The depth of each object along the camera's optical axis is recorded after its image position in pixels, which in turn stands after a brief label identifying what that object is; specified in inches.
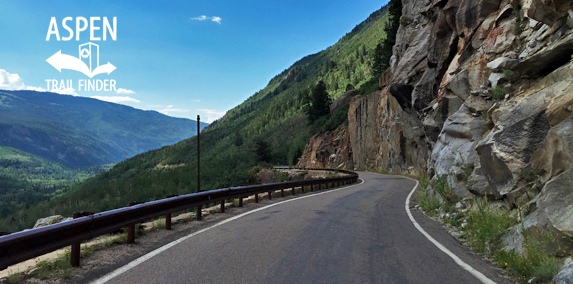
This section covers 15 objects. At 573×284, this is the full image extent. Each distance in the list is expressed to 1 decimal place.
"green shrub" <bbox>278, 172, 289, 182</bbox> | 1902.4
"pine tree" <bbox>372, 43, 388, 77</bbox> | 2644.4
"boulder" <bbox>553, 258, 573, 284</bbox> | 164.1
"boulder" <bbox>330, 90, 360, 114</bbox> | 2930.6
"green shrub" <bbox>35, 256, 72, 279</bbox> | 190.5
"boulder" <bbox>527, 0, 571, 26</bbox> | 322.3
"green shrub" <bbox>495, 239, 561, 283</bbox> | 191.2
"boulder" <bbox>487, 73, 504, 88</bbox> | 413.7
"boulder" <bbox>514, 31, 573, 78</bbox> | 301.6
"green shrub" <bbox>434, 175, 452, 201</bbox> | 453.6
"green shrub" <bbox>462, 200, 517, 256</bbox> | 267.8
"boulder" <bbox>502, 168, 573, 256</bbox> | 202.8
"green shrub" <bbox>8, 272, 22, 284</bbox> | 178.9
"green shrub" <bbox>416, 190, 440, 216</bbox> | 475.2
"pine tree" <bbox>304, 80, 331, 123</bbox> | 3157.0
